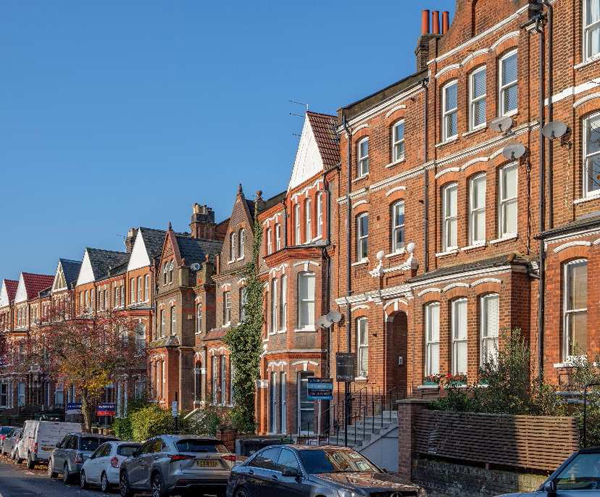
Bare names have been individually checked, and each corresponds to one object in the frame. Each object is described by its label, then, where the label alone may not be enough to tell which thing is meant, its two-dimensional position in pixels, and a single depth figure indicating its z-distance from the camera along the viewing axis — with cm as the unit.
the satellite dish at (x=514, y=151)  2344
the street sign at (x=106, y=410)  4324
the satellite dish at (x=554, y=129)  2181
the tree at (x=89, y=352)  4956
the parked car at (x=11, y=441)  4114
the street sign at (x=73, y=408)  4792
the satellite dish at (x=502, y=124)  2388
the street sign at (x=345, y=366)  2483
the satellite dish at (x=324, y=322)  3231
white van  3578
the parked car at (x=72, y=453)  2867
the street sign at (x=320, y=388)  2491
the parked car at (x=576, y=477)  1153
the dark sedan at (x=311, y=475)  1565
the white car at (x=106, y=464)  2561
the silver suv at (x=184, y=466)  2120
